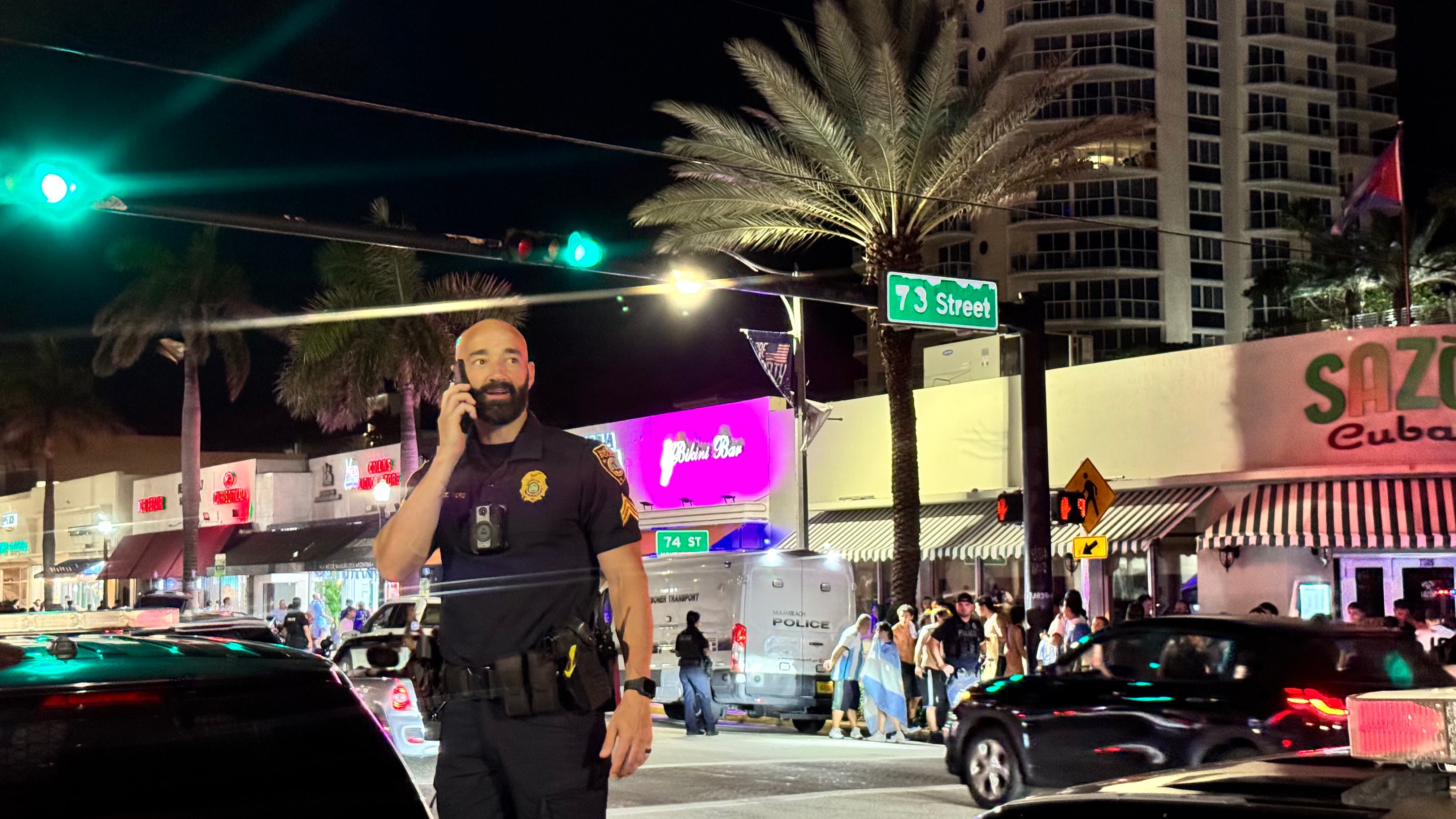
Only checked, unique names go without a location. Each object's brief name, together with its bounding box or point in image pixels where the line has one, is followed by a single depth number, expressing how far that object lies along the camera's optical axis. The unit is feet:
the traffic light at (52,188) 40.91
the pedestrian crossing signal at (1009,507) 63.52
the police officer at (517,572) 15.26
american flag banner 88.94
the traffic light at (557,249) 48.39
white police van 74.02
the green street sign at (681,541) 97.09
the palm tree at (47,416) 217.77
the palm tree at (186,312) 149.79
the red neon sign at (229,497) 180.86
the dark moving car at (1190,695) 36.68
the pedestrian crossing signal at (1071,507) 62.03
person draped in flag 63.82
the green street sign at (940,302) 58.23
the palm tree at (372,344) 124.16
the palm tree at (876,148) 77.05
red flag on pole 85.76
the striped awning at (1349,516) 71.15
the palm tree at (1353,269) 179.42
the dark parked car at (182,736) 12.82
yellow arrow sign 62.34
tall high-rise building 232.94
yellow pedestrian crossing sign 61.87
